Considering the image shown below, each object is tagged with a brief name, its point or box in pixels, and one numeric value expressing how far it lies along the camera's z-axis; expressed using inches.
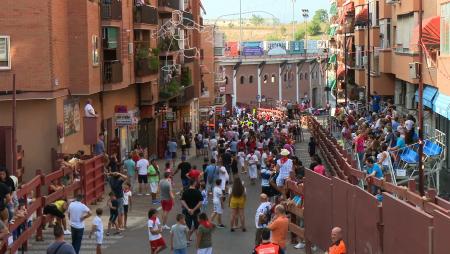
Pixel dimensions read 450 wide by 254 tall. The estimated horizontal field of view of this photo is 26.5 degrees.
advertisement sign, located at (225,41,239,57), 5093.5
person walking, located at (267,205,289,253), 718.5
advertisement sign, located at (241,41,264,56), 5167.3
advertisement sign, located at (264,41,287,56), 5331.7
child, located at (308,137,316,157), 1851.6
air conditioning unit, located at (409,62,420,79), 1343.8
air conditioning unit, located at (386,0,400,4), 1761.8
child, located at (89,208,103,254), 818.2
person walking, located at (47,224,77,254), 561.3
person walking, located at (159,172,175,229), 965.2
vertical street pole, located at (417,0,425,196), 895.5
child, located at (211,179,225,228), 977.5
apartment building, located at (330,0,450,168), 1201.4
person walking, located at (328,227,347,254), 565.3
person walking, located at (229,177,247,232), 954.7
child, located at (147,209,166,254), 794.8
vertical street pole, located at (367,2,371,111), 2063.0
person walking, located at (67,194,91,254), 802.2
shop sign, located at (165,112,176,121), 2188.7
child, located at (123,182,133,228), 985.5
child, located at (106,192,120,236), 936.9
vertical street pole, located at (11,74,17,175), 1050.6
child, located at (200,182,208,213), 1015.9
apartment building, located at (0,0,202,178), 1229.7
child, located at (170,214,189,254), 743.7
